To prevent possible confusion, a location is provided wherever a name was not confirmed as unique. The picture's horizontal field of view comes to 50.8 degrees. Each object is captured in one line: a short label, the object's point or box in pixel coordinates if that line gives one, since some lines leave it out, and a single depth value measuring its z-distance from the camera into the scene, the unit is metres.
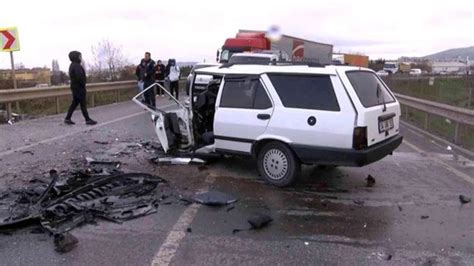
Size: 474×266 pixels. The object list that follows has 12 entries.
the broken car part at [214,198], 5.87
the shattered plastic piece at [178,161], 7.97
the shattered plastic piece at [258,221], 5.06
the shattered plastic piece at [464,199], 6.02
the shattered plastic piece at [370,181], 6.87
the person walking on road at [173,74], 22.89
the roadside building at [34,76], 23.64
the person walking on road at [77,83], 12.68
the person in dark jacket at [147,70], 17.17
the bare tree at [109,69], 30.28
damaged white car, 6.18
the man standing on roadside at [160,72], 20.60
